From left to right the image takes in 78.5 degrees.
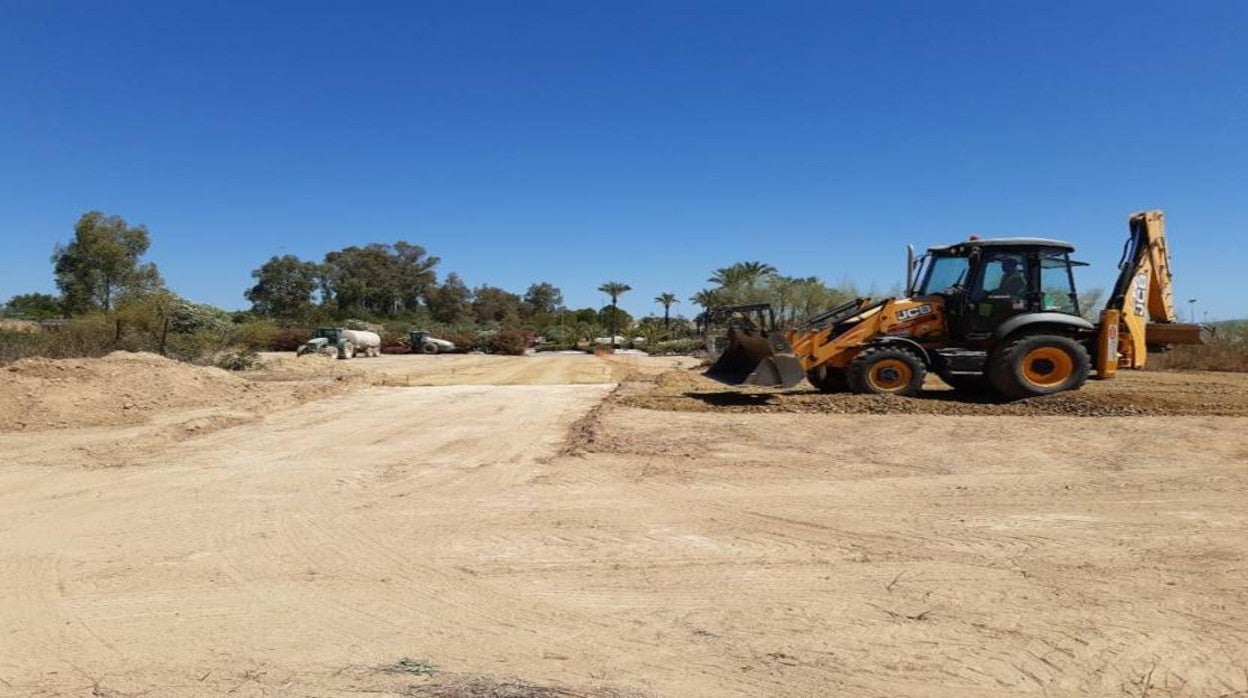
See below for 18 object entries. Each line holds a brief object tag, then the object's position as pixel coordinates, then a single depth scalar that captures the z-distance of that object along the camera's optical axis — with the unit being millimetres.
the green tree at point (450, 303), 88125
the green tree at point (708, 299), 54700
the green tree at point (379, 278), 82188
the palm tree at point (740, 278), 53969
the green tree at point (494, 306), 88744
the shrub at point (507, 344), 51375
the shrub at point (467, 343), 54209
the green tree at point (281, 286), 79062
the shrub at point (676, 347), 46800
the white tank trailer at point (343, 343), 40562
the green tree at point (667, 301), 66125
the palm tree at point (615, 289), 66312
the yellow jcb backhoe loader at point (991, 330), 12883
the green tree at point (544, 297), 104125
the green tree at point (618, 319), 71944
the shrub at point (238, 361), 26562
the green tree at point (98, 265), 46469
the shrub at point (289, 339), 49344
